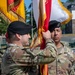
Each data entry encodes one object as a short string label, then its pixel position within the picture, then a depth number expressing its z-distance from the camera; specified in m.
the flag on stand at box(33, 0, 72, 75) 3.92
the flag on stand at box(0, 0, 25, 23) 6.25
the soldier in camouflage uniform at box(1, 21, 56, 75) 3.35
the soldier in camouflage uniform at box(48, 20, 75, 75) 4.32
